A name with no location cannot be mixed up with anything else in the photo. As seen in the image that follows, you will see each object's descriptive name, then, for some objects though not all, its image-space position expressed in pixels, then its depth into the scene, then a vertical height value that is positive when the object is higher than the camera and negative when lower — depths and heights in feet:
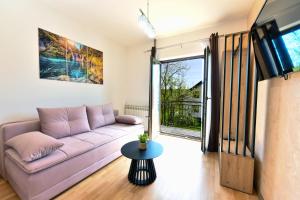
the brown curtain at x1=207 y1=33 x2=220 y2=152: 9.20 +0.23
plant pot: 6.44 -2.24
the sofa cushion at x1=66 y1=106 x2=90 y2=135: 7.87 -1.34
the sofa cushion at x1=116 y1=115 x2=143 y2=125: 10.27 -1.66
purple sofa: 4.70 -2.56
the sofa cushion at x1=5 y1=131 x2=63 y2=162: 4.82 -1.77
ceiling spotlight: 6.76 +3.67
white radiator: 12.67 -1.30
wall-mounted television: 2.99 +1.55
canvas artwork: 7.80 +2.38
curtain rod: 10.03 +4.20
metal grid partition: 5.61 -0.48
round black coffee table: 5.95 -3.10
